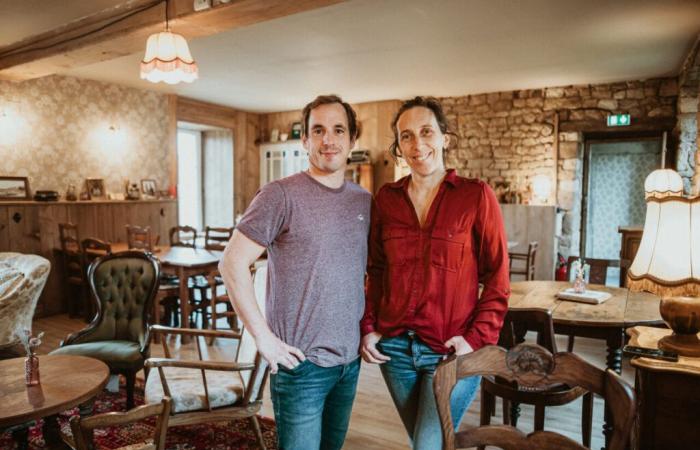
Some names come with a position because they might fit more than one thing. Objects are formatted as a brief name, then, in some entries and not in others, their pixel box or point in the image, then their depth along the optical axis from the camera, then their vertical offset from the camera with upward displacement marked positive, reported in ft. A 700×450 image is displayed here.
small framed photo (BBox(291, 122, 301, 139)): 29.33 +4.15
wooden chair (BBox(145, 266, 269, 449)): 7.60 -3.23
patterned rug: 8.93 -4.64
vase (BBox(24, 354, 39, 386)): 7.50 -2.78
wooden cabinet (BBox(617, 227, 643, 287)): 17.76 -1.45
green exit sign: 21.74 +3.71
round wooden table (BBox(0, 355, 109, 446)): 6.68 -2.99
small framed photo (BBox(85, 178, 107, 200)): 21.74 +0.32
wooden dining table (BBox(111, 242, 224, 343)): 14.75 -2.21
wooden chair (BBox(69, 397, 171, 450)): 4.61 -2.23
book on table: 10.37 -2.11
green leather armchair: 10.90 -2.46
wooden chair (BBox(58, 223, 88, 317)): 18.31 -2.93
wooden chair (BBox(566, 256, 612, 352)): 13.52 -1.95
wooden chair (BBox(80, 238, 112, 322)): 16.90 -2.09
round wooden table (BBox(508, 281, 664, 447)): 9.00 -2.22
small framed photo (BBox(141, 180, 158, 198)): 24.07 +0.38
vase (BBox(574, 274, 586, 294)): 11.02 -1.94
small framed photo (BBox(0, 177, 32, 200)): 18.89 +0.23
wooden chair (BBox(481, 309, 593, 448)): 7.14 -2.93
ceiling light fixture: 10.94 +3.20
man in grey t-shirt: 4.85 -0.89
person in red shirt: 4.87 -0.83
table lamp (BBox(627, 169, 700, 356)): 5.63 -0.77
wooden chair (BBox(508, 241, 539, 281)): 18.01 -2.34
